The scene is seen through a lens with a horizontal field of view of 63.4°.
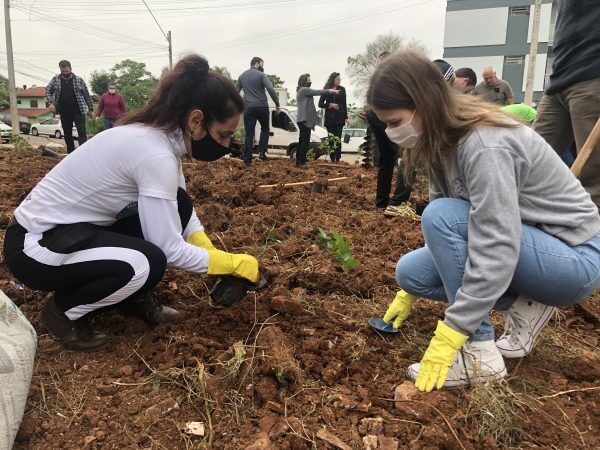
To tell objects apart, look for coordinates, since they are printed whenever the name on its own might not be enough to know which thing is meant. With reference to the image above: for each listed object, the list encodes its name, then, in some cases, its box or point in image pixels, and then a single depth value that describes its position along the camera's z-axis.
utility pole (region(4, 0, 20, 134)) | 14.38
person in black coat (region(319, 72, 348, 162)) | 8.49
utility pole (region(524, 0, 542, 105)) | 14.68
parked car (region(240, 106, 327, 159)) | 12.55
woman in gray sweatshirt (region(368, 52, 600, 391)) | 1.46
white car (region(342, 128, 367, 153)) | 17.68
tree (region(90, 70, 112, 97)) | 51.09
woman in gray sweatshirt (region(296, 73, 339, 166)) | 7.95
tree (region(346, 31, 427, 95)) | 33.24
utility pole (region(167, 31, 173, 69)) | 30.63
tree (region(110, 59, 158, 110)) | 52.06
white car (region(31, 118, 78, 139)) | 29.47
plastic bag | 1.31
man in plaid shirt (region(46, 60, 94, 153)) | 7.56
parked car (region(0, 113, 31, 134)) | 34.56
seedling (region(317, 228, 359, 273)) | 2.64
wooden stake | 5.19
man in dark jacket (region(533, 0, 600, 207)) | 2.59
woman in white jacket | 1.76
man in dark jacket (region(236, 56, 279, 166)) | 7.49
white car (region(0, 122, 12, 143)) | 23.20
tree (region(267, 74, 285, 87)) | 59.24
